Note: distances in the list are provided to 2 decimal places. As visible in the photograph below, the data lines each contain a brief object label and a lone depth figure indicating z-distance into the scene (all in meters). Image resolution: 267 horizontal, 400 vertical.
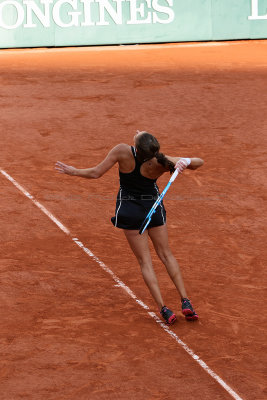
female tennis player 13.72
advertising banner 46.34
